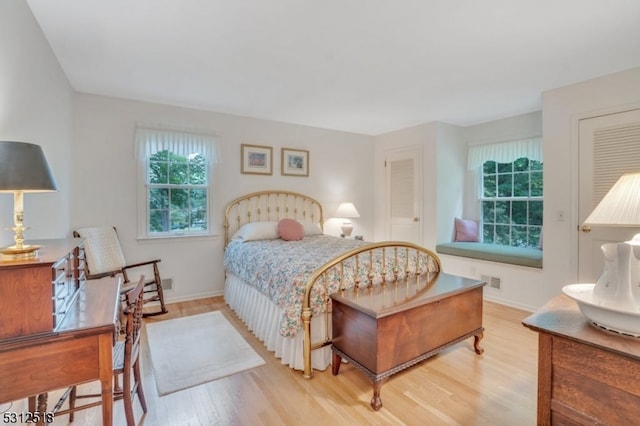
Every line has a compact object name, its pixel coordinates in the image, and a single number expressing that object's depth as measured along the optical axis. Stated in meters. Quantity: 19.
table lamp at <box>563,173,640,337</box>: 0.99
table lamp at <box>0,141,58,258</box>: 1.12
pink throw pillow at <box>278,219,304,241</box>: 3.94
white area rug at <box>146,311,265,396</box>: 2.24
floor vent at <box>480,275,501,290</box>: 3.89
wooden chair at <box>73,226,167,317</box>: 3.11
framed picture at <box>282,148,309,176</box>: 4.65
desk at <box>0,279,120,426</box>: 1.04
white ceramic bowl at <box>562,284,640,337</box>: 0.97
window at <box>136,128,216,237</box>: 3.70
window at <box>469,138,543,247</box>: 4.17
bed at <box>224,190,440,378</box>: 2.24
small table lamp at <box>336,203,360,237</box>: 4.91
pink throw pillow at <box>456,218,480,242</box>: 4.65
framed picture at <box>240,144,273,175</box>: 4.32
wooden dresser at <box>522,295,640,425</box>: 0.94
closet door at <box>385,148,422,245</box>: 4.84
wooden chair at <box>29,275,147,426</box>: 1.54
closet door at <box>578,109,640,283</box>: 2.86
